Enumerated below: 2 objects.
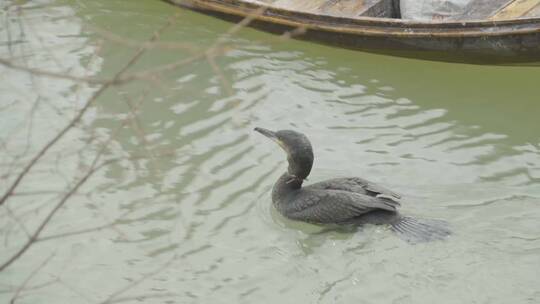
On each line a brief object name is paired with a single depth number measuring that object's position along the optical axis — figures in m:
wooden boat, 14.95
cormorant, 11.69
